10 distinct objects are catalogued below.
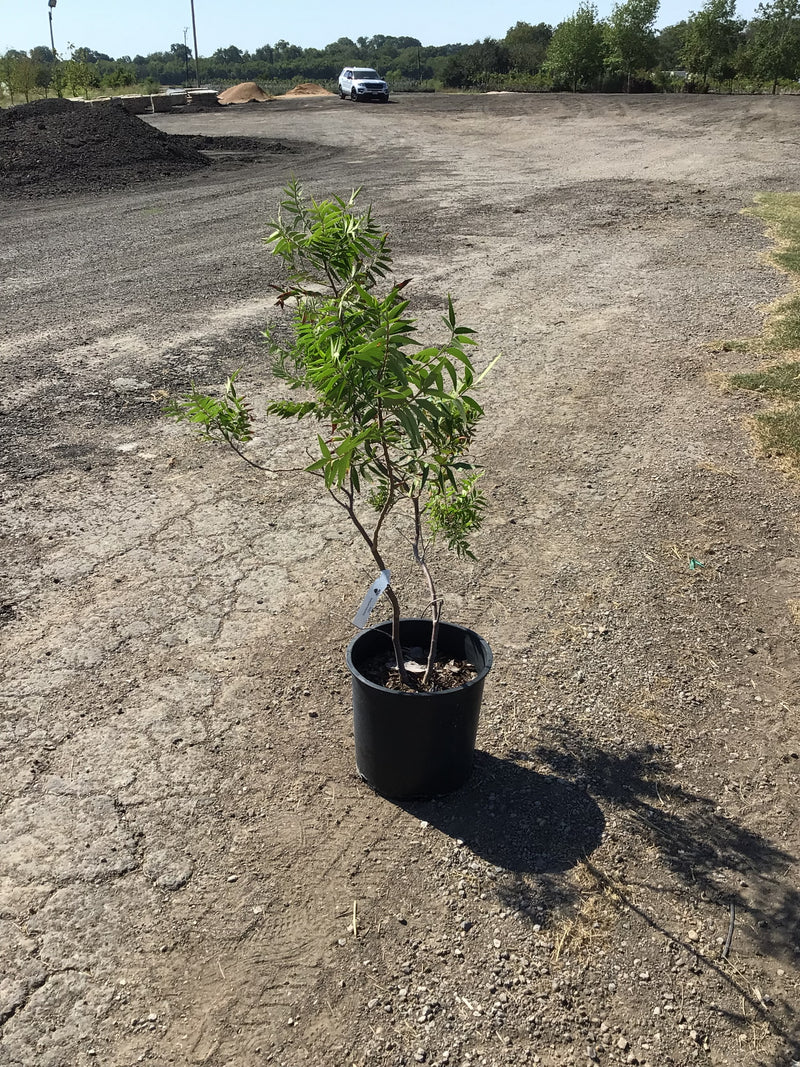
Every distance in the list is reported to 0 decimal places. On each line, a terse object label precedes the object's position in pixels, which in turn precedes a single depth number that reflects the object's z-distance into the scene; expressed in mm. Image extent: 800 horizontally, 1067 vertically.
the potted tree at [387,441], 2289
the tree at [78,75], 38875
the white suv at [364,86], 38344
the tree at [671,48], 52375
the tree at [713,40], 48375
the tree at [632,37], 48312
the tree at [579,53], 49188
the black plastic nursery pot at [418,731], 2846
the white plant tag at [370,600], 2689
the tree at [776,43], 44656
